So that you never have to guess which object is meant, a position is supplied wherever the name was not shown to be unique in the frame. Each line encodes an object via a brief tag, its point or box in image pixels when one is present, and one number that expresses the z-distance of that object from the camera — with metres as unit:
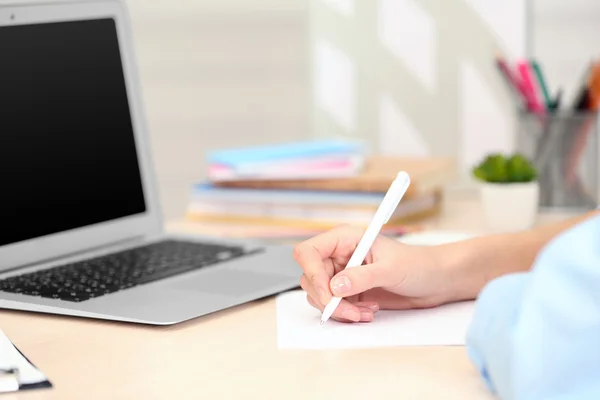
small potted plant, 1.93
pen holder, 2.01
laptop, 1.58
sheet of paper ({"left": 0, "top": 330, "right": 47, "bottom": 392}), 1.37
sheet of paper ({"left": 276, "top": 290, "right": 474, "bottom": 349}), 1.45
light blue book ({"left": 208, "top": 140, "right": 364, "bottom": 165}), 2.02
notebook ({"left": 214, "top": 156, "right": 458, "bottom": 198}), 1.96
